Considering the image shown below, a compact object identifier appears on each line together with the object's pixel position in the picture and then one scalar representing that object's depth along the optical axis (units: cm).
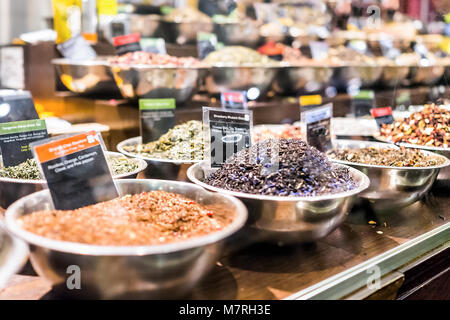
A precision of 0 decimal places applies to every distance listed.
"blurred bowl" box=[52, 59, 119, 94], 234
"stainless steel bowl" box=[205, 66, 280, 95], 251
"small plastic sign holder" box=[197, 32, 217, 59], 298
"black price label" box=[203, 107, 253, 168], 147
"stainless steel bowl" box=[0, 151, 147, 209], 122
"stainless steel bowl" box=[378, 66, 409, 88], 365
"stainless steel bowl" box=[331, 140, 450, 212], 155
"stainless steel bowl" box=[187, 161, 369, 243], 116
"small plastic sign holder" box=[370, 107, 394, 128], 234
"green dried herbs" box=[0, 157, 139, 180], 134
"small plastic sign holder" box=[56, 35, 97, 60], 261
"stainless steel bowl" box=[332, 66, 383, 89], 330
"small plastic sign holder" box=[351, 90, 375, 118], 257
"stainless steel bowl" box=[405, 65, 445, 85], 391
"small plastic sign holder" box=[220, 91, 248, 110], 212
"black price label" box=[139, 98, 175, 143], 190
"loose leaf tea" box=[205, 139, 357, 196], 125
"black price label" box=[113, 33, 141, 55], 242
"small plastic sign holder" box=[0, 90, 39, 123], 166
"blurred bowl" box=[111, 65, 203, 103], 213
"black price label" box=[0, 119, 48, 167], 142
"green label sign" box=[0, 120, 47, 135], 142
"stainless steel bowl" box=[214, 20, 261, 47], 335
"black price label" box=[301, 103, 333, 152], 187
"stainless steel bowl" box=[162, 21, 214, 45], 328
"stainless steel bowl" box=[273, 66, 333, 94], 292
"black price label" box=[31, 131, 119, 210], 107
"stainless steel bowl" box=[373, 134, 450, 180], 187
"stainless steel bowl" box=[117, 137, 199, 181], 157
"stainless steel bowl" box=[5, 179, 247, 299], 83
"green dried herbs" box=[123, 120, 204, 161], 168
